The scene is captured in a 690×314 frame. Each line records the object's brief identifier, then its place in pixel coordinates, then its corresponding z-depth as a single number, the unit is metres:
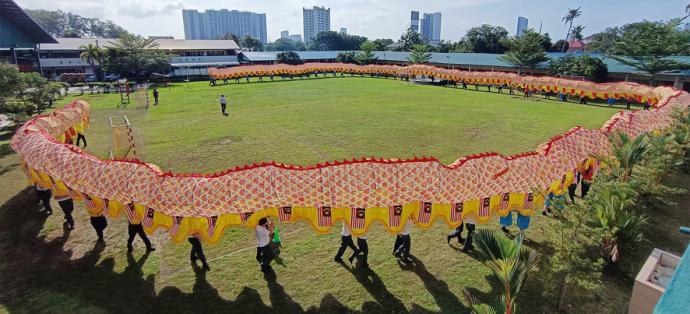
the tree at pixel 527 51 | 40.53
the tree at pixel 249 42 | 98.62
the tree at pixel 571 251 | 6.28
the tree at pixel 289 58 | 63.96
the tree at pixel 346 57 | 62.78
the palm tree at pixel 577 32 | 77.44
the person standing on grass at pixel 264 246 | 7.84
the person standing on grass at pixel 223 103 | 24.72
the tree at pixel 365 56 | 60.03
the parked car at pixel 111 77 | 49.53
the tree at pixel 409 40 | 70.61
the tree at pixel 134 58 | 45.25
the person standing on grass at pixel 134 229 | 7.83
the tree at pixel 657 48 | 30.81
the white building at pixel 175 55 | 50.38
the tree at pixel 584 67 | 35.66
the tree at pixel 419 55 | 52.94
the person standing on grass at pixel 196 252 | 8.12
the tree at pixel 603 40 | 57.59
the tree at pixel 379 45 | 70.02
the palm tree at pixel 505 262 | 5.39
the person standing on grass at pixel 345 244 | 8.19
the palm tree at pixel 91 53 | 45.25
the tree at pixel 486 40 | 58.06
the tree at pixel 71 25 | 87.99
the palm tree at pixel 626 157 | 10.30
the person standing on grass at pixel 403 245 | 8.23
